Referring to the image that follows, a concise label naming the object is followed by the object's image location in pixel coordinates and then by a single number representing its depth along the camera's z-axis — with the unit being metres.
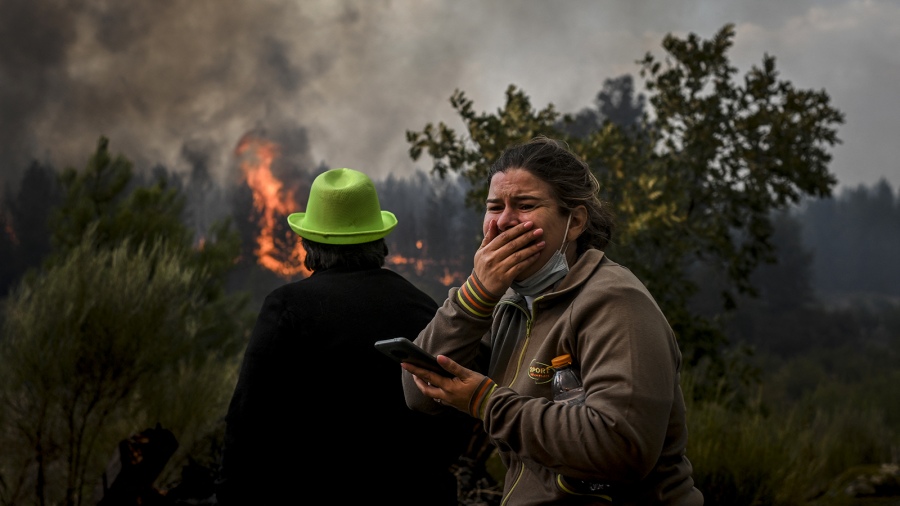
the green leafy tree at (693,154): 6.70
